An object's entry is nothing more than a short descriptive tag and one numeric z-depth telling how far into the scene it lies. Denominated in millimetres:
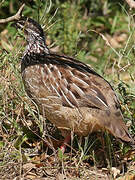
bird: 8602
